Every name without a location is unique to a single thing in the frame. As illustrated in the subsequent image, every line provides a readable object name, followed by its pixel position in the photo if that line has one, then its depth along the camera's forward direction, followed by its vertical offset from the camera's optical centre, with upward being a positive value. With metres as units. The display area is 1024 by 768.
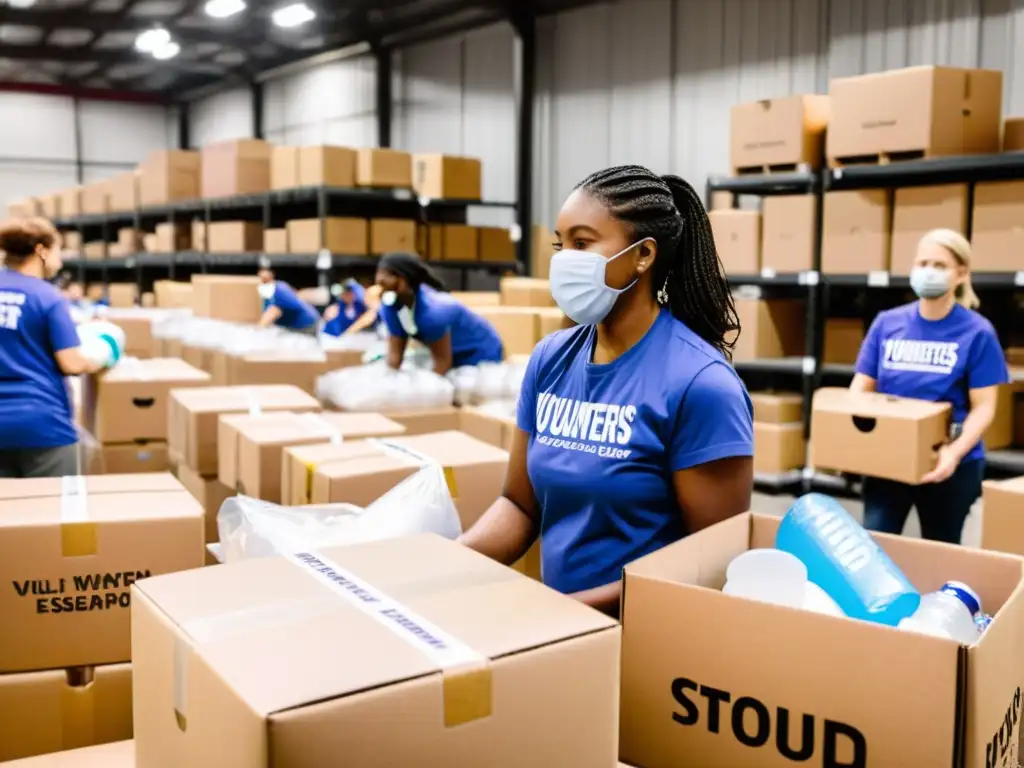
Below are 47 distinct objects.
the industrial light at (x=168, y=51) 13.09 +3.08
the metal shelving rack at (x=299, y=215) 8.27 +0.62
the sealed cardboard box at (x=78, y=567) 1.85 -0.57
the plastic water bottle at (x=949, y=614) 1.12 -0.39
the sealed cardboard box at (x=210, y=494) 3.37 -0.75
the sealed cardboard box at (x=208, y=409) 3.38 -0.47
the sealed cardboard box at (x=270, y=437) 2.92 -0.50
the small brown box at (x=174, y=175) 11.21 +1.15
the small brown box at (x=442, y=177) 8.55 +0.88
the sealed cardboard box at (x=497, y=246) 9.41 +0.31
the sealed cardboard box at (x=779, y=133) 5.81 +0.89
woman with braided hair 1.50 -0.20
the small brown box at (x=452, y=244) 8.88 +0.31
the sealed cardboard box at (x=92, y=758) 1.33 -0.66
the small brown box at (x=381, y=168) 8.14 +0.91
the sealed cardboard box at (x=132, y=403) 3.79 -0.49
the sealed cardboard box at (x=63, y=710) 1.79 -0.81
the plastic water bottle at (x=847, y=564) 1.21 -0.36
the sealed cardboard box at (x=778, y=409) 6.12 -0.81
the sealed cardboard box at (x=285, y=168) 8.48 +0.95
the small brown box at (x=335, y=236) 8.05 +0.34
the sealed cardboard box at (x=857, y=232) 5.48 +0.27
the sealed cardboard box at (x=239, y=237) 9.66 +0.39
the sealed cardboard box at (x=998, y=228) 4.89 +0.27
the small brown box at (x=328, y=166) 8.07 +0.92
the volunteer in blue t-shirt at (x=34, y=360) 3.18 -0.28
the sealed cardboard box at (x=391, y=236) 8.30 +0.35
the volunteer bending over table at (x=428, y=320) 4.48 -0.20
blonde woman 3.20 -0.31
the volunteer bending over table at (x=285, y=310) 7.10 -0.25
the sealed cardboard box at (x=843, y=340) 6.01 -0.37
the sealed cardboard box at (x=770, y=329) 6.30 -0.32
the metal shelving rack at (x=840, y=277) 4.99 +0.02
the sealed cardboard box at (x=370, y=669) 0.82 -0.35
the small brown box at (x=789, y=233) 5.87 +0.28
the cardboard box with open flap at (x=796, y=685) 0.97 -0.43
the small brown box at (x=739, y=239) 6.19 +0.25
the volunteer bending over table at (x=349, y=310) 7.98 -0.28
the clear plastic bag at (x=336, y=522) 1.54 -0.41
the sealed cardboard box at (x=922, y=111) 5.09 +0.90
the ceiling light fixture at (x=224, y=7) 10.64 +2.94
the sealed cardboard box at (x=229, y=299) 7.29 -0.17
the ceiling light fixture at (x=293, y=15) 10.41 +2.80
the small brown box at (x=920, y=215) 5.11 +0.35
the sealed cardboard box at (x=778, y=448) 6.10 -1.05
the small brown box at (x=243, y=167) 9.65 +1.08
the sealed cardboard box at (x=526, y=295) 7.61 -0.13
